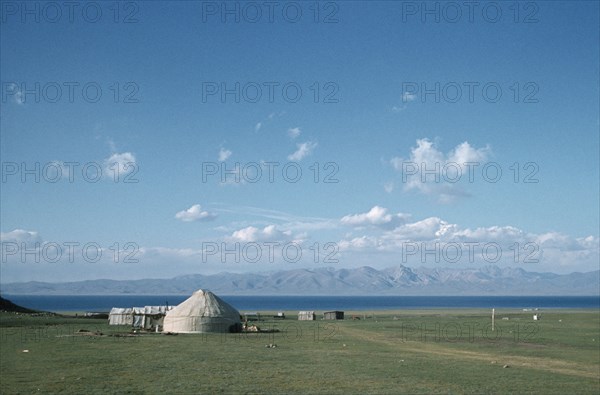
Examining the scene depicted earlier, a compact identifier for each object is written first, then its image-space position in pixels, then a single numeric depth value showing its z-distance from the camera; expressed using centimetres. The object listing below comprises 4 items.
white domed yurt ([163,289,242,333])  5009
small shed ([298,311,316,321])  7800
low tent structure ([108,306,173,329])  5428
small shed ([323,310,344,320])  7844
